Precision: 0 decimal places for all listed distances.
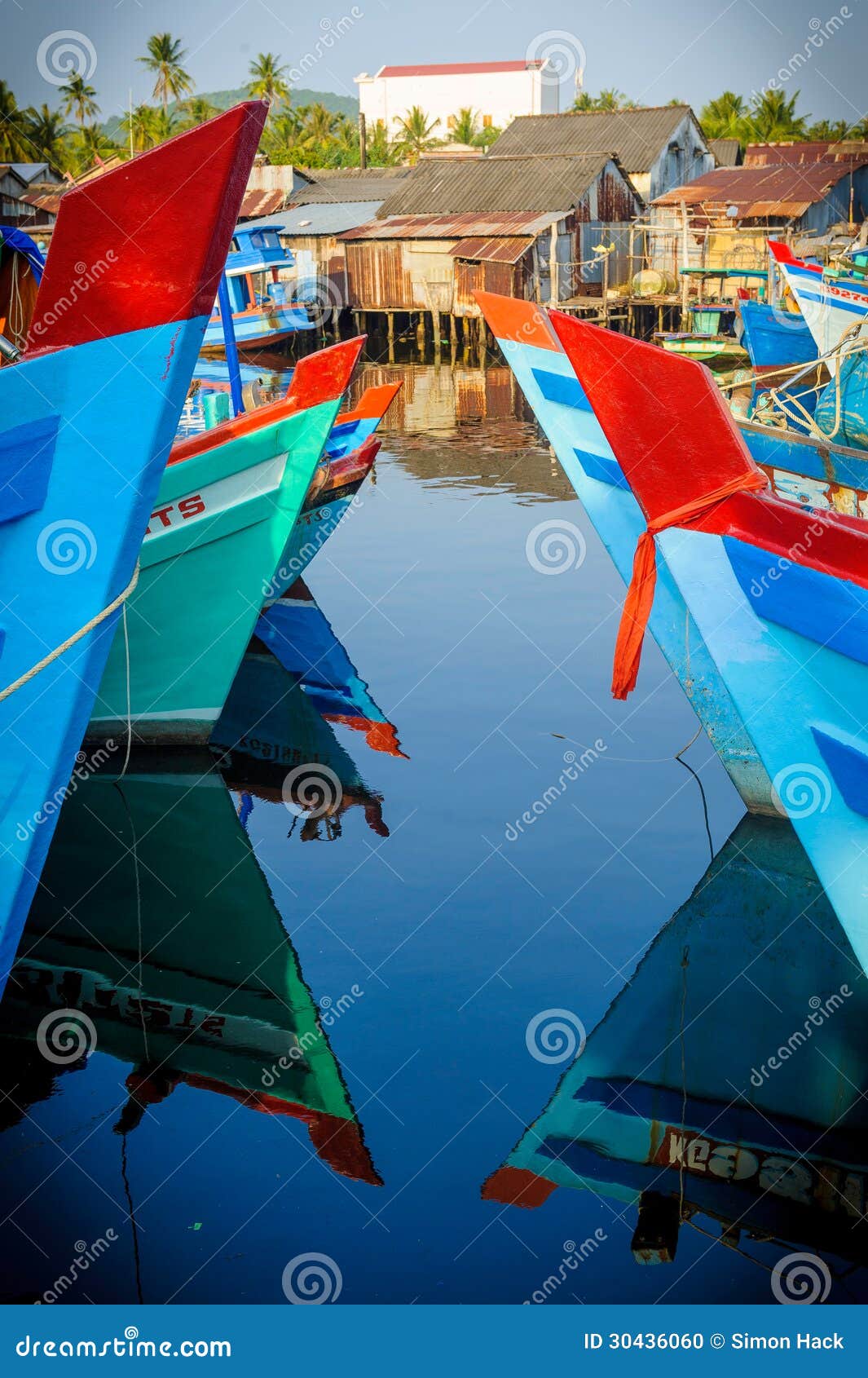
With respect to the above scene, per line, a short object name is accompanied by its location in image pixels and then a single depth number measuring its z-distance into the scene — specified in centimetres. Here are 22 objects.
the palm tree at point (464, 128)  7050
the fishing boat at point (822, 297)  1579
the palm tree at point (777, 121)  5547
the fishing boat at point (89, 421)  370
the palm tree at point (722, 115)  5769
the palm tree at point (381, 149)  6254
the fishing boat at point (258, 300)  2973
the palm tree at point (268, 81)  6294
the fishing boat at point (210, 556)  811
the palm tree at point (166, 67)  6391
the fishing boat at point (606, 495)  677
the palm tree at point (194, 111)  5322
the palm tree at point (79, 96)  6275
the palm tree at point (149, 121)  5054
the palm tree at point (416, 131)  7406
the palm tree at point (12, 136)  5228
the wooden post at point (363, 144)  4903
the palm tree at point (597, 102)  6919
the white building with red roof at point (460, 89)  7938
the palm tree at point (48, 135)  5500
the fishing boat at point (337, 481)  1148
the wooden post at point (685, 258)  3006
